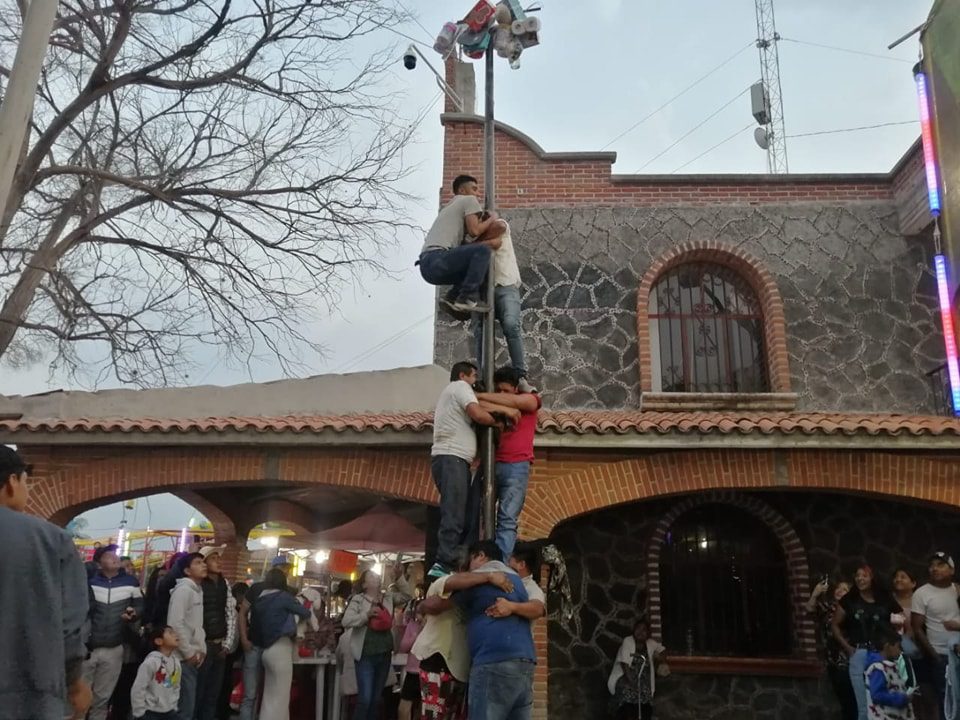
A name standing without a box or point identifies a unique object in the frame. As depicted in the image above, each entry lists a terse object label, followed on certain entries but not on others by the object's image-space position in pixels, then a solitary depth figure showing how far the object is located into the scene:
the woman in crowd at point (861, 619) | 7.07
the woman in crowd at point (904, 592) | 7.46
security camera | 9.41
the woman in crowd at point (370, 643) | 7.93
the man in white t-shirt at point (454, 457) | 4.85
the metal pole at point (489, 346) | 4.95
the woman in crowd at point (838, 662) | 7.67
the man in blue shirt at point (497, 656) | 4.11
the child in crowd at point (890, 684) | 6.68
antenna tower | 16.55
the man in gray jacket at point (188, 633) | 6.86
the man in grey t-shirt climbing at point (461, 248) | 5.55
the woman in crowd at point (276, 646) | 7.49
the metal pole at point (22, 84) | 5.78
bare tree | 10.69
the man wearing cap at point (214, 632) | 7.49
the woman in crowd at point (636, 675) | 8.61
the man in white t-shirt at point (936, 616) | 7.09
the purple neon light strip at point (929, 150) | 10.62
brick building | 8.26
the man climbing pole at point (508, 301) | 5.99
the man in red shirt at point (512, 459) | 5.24
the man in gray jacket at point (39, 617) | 2.80
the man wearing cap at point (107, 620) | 6.86
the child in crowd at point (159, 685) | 6.42
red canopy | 12.45
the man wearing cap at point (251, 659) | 7.66
